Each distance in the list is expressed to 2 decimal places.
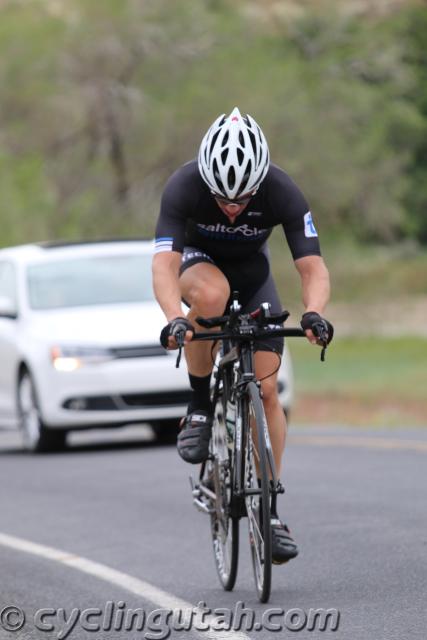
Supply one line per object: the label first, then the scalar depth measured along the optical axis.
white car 29.89
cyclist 14.51
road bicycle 14.19
